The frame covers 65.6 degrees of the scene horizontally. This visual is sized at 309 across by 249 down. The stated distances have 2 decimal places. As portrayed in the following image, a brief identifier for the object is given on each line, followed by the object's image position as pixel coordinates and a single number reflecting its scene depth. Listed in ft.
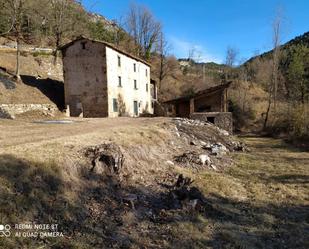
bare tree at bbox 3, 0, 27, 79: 68.62
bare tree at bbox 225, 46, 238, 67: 160.57
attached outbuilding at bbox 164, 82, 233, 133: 70.93
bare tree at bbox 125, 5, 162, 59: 129.71
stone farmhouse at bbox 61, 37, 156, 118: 71.33
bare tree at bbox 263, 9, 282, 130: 84.97
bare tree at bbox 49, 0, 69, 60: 98.66
